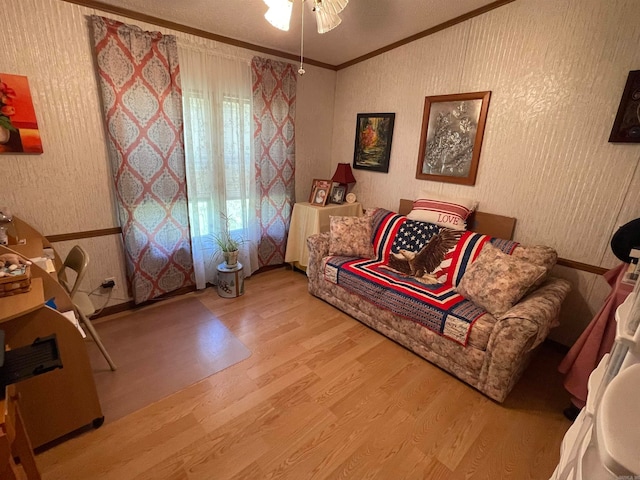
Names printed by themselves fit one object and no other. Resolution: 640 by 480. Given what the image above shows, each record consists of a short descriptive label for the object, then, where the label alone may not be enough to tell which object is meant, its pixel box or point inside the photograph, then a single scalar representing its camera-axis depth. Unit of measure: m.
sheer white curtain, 2.62
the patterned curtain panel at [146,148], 2.21
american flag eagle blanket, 1.96
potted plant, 2.90
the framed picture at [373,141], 3.17
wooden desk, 1.28
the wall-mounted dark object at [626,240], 1.71
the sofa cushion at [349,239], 2.82
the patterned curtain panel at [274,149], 3.00
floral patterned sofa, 1.75
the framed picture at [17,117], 1.89
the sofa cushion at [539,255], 2.07
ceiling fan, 1.53
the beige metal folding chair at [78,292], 1.78
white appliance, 0.38
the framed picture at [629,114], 1.83
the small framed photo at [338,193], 3.53
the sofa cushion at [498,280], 1.83
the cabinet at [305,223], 3.24
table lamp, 3.47
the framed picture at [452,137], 2.52
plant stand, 2.88
